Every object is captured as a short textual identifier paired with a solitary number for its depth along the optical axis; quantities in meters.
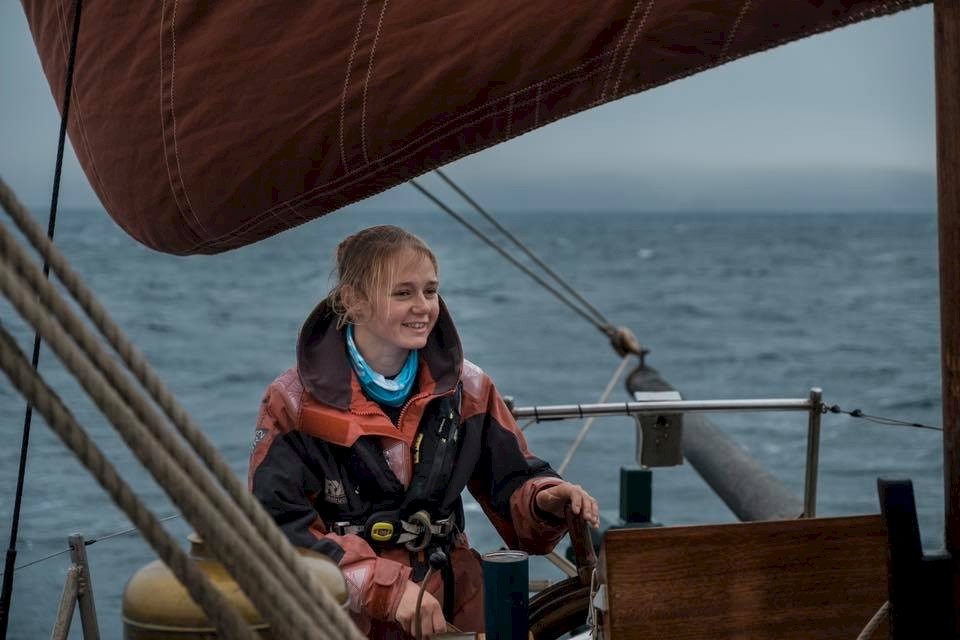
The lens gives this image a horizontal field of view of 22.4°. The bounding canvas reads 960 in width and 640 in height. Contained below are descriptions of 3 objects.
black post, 3.64
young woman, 4.42
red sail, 4.03
